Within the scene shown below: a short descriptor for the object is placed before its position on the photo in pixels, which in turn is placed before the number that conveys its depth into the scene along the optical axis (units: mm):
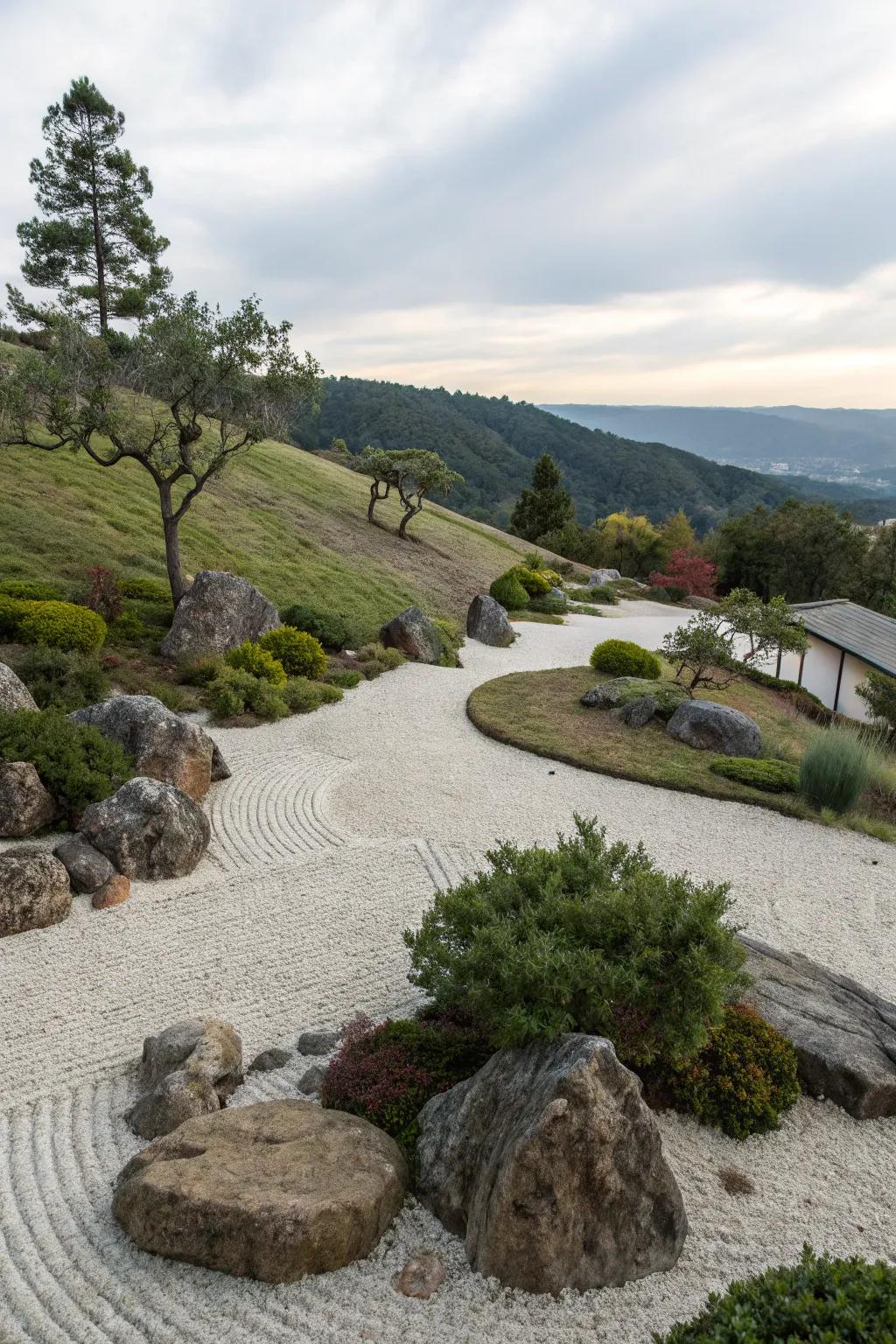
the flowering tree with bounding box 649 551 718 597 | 52344
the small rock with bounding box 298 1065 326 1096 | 6711
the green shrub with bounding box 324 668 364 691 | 21125
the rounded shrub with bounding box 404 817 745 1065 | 5824
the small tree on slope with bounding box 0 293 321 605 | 19891
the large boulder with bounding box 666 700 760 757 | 16969
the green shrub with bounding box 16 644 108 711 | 15625
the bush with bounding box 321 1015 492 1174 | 6121
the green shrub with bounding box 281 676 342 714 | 18812
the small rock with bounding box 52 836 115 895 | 10047
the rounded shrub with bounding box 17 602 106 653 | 18062
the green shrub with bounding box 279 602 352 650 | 23969
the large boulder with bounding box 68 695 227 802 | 12883
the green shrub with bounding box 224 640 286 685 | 19344
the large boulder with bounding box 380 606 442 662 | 25016
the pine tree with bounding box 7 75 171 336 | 37312
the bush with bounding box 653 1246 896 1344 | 3604
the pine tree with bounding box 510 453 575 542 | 68938
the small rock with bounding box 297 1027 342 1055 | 7305
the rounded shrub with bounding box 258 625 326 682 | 20812
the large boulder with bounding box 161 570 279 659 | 20312
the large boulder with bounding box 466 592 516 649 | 29531
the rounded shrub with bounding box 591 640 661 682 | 23875
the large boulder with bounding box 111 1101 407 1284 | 4852
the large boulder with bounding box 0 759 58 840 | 10922
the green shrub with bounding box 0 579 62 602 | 20109
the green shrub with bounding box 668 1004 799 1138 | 6379
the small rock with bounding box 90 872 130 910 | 9844
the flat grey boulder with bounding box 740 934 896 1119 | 6676
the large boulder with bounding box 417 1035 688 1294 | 4781
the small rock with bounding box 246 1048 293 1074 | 7066
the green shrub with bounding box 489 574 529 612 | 36438
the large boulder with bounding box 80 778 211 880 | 10531
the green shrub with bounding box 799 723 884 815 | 13891
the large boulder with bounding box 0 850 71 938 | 9172
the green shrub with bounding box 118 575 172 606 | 23422
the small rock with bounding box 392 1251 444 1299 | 4922
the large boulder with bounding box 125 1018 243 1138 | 6230
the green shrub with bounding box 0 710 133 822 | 11430
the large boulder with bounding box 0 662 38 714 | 13523
